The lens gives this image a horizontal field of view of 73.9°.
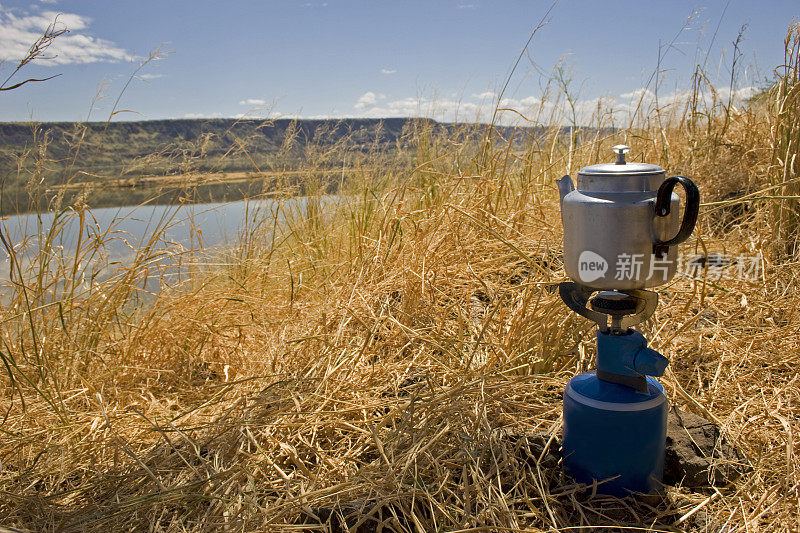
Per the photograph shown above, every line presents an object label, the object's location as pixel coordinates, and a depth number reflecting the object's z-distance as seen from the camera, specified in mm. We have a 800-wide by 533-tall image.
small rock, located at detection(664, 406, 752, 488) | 1305
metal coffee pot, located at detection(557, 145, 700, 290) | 1121
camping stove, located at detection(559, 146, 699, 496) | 1133
